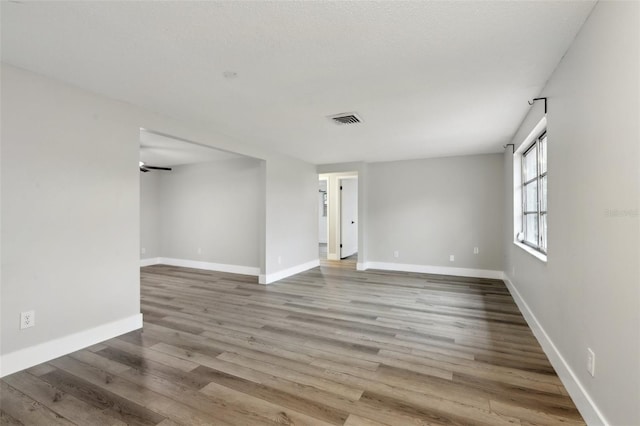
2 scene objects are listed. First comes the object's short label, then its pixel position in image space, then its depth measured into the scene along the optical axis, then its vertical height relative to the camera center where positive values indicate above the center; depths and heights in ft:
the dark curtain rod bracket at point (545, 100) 8.36 +3.10
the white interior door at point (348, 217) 26.43 -0.76
